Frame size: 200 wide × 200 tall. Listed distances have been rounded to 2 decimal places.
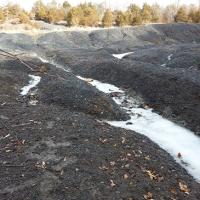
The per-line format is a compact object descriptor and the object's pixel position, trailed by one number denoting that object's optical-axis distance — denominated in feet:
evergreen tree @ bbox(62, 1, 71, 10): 137.93
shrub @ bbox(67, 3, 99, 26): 118.14
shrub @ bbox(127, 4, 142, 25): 133.00
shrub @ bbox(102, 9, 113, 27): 123.77
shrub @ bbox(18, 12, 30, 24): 104.40
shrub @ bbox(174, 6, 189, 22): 146.00
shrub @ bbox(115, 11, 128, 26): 129.13
